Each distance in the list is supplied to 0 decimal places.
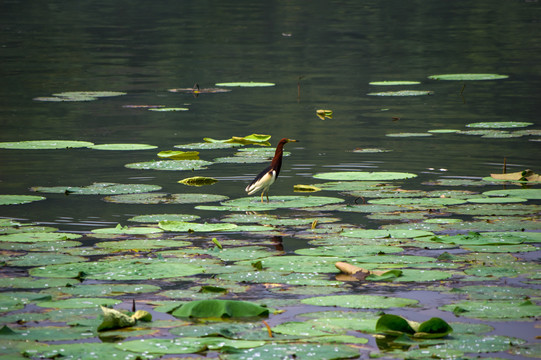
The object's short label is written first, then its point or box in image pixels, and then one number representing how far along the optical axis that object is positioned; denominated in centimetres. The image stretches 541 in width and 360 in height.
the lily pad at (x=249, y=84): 3984
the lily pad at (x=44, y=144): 2539
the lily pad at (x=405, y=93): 3702
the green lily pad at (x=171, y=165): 2248
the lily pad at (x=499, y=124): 2852
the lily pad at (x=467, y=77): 4116
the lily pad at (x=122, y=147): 2520
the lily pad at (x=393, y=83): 4031
